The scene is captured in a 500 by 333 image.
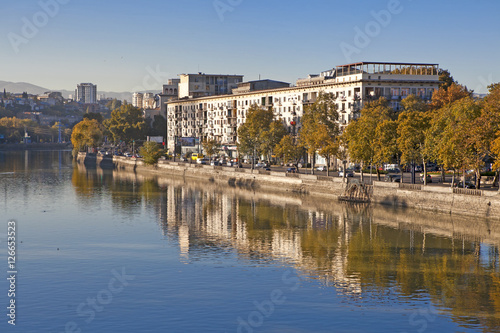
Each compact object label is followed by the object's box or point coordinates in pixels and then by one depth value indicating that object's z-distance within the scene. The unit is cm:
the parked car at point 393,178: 10331
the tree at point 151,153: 18050
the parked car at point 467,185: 8940
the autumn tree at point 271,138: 14550
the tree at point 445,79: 15088
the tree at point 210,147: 17738
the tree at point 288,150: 13188
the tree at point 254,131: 15084
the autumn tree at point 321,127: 12182
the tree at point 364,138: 10488
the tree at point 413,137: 9694
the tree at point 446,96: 13212
